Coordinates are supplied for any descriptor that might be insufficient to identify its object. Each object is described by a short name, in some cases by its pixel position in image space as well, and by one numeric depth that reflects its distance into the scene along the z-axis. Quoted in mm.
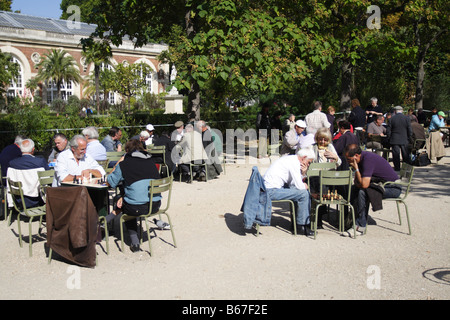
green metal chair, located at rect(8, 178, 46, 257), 6855
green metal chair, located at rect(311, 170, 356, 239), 7207
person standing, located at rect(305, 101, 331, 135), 12180
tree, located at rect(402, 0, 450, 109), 17109
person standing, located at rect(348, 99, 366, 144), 14738
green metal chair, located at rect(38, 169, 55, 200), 7398
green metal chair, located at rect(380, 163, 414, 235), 7719
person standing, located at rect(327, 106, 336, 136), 13523
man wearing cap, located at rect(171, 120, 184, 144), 12562
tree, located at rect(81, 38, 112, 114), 15406
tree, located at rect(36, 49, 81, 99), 52156
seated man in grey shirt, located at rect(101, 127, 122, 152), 10938
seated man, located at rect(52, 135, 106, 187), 7184
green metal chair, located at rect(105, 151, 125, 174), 9805
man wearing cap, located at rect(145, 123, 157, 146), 12659
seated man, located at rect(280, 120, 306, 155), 10352
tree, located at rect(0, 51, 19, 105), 28509
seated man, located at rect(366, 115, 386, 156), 13570
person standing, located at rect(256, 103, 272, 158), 16250
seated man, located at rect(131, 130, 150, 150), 11031
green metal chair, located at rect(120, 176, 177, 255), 6504
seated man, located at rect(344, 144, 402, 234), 7328
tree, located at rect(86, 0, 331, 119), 11750
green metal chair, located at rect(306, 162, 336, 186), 7742
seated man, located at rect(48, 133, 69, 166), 8000
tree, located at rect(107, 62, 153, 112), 44750
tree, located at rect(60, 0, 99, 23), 58684
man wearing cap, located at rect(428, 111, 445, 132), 16578
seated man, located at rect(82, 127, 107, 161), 9383
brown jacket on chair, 5988
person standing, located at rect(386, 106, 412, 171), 12781
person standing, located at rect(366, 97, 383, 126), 15136
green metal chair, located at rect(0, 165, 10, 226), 8344
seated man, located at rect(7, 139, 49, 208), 7461
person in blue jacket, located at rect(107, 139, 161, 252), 6578
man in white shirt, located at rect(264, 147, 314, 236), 7426
